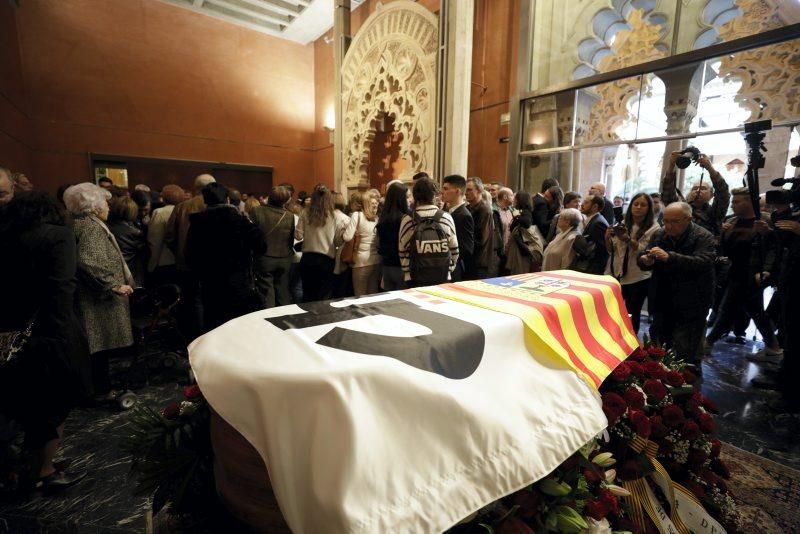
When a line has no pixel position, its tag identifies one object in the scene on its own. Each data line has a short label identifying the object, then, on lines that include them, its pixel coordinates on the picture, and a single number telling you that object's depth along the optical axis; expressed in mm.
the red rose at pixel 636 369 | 1715
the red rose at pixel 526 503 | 1001
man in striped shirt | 2729
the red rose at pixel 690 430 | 1555
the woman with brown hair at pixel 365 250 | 3674
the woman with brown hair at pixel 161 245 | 3467
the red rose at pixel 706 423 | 1621
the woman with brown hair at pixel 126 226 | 3088
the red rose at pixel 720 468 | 1645
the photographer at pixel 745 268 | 3369
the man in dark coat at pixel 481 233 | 3537
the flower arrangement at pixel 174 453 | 1042
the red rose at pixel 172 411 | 1203
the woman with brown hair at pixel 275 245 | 3609
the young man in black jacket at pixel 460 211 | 3277
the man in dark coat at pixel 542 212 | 4105
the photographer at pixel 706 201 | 3252
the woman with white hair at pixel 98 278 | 2336
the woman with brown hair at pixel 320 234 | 3693
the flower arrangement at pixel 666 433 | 1438
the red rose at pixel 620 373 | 1557
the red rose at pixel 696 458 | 1570
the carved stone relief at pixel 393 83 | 6105
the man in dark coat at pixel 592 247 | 3213
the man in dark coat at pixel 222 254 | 2779
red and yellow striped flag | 1263
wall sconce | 10657
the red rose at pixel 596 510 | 1078
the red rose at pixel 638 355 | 1864
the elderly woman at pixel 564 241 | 3293
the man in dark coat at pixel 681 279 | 2578
